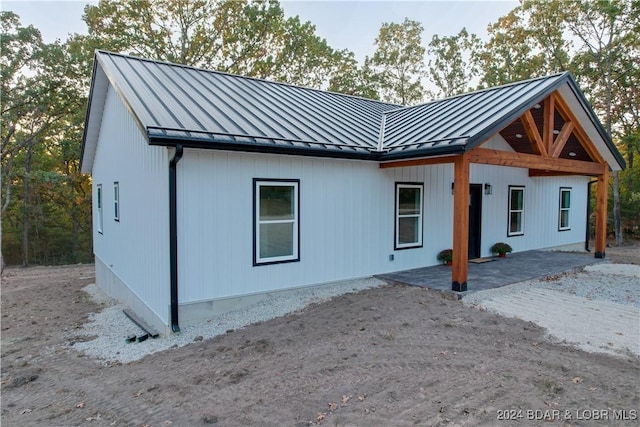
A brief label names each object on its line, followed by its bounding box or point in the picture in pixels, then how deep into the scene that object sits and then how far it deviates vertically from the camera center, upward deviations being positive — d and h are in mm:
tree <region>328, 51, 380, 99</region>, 24594 +7460
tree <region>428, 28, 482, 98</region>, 25656 +9107
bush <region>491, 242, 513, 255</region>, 11008 -1505
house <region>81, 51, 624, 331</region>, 6203 +361
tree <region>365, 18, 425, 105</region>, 26531 +9363
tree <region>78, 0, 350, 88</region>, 19516 +8657
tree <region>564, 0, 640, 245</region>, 16297 +6627
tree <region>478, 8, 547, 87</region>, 20250 +8018
